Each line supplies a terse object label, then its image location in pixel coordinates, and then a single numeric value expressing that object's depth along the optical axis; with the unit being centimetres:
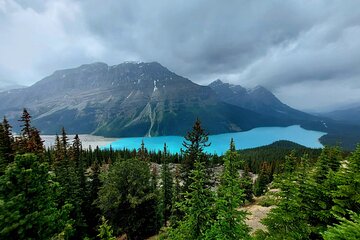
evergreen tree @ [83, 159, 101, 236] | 3897
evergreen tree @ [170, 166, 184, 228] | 3044
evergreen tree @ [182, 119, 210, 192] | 2539
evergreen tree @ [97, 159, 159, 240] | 3048
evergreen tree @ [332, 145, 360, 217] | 1234
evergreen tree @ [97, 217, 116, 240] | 1134
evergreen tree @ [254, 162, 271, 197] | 6900
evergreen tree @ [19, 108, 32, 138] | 4209
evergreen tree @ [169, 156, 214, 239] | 1467
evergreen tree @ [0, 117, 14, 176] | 4009
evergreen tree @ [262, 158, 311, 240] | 1314
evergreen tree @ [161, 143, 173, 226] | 4116
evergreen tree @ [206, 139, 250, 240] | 1286
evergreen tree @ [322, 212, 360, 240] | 608
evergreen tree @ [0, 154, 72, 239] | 975
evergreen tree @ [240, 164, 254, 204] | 5631
